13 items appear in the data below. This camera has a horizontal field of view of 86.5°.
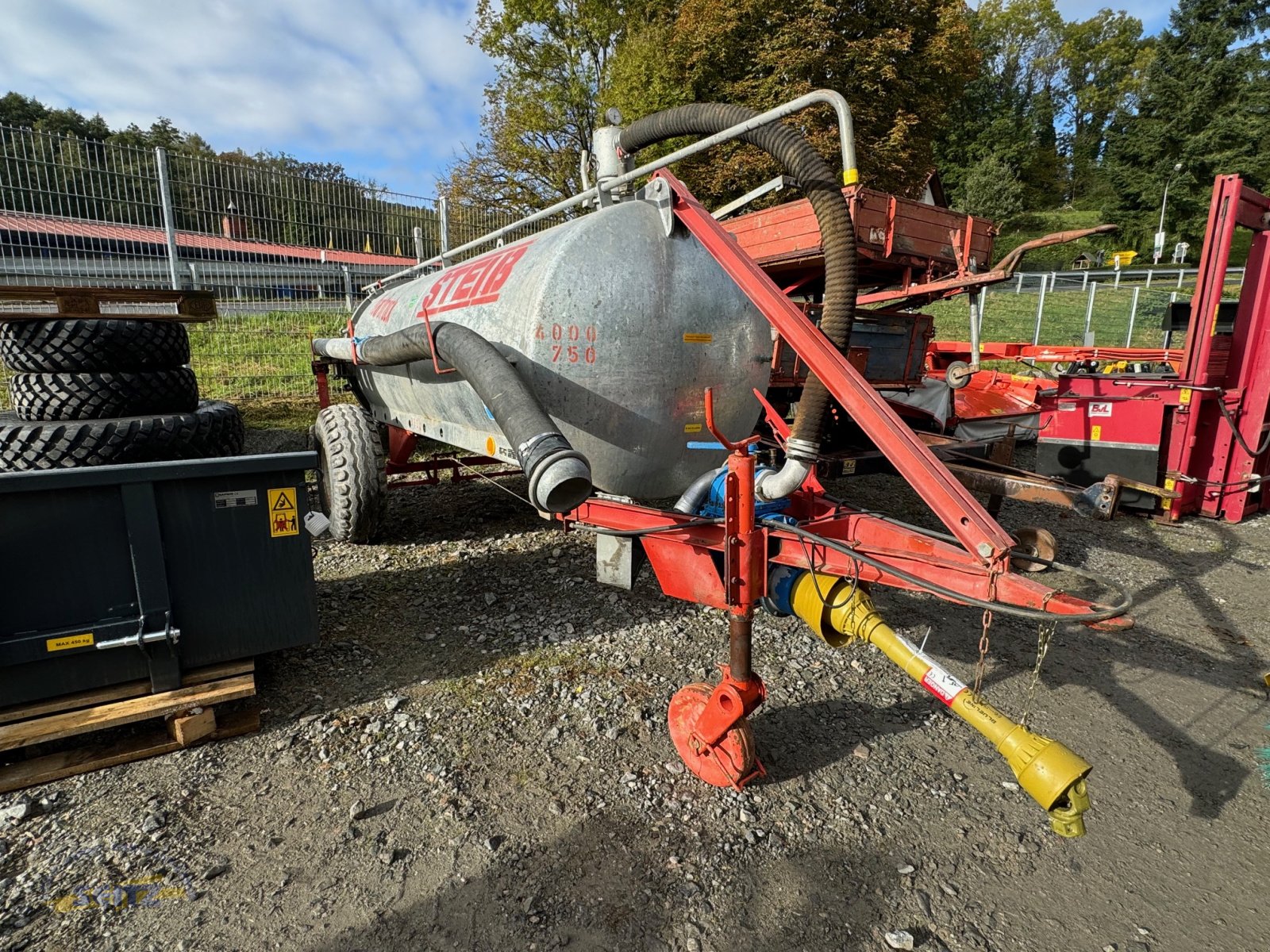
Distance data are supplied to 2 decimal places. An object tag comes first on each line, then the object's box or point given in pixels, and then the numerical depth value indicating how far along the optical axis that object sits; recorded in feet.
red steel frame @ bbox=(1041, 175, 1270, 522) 19.53
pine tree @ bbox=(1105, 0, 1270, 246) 116.37
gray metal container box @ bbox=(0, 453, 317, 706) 8.37
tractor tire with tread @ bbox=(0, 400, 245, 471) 9.76
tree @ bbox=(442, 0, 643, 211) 64.39
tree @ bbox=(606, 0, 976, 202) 53.21
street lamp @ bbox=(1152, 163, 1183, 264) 116.31
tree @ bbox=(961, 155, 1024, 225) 127.44
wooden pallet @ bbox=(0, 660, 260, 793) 8.25
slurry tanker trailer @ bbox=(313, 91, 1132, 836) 7.48
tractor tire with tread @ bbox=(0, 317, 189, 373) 10.61
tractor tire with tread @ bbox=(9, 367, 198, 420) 10.53
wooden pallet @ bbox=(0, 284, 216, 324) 10.82
